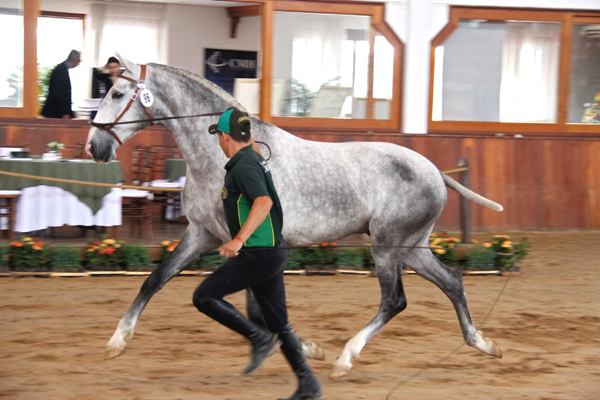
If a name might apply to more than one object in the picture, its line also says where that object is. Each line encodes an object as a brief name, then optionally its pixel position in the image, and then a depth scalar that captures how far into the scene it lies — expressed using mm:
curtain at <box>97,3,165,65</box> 31078
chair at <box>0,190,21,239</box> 15539
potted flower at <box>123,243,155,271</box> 14734
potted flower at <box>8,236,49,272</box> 14273
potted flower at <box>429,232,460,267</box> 15180
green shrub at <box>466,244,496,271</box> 15625
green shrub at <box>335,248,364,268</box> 15383
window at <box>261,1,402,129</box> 20766
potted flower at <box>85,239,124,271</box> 14555
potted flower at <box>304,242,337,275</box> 15273
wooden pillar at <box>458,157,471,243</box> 15891
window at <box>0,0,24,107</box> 19578
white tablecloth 15664
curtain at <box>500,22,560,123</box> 21984
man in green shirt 6559
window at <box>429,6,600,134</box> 21547
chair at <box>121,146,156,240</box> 17297
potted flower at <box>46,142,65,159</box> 17000
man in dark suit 21047
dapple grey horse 8687
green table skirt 15664
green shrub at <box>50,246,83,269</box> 14430
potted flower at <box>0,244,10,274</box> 14273
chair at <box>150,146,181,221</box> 18750
